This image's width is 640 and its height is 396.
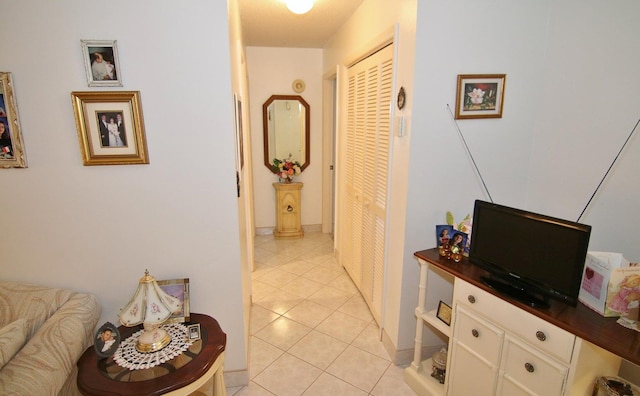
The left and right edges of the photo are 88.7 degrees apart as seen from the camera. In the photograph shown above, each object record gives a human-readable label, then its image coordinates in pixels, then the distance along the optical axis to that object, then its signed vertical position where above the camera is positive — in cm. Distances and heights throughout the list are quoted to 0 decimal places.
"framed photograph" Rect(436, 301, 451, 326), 184 -100
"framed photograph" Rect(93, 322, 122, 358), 139 -88
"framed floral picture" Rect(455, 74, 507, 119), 184 +22
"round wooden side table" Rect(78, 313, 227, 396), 124 -95
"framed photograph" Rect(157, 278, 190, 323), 168 -80
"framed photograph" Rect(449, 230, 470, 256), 182 -59
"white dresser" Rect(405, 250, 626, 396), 127 -92
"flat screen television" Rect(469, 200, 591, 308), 128 -51
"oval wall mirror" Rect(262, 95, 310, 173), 442 +7
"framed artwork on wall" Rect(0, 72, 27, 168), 149 +1
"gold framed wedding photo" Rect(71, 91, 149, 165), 155 +3
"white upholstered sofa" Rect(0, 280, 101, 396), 117 -83
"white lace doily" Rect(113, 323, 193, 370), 136 -93
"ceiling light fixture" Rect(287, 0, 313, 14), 231 +90
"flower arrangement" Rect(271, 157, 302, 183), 439 -47
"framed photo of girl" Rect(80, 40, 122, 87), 151 +32
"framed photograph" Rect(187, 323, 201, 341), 152 -93
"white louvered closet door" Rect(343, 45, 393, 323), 225 -27
